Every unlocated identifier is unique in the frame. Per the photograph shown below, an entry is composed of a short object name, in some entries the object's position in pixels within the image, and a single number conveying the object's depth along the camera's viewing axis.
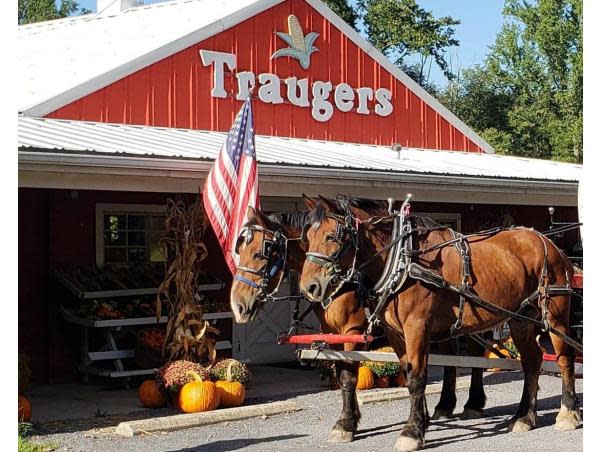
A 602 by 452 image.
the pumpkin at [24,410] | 9.61
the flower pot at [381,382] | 11.83
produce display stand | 11.87
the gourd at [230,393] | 10.62
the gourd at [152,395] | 10.79
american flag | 9.98
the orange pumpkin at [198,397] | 10.22
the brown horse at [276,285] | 8.48
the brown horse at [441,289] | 8.27
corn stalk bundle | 10.92
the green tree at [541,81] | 39.66
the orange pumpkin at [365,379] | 11.68
